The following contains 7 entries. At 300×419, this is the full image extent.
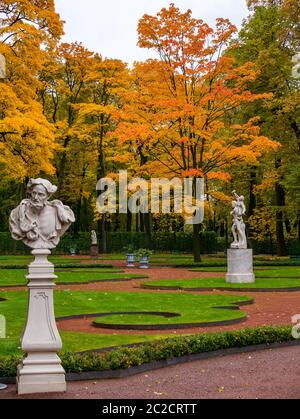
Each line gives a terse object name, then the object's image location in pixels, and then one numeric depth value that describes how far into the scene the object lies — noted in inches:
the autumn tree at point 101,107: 1641.2
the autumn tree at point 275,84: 1444.4
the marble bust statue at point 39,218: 332.5
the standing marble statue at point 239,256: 908.0
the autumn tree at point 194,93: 1243.2
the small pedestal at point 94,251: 1589.6
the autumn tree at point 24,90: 989.2
